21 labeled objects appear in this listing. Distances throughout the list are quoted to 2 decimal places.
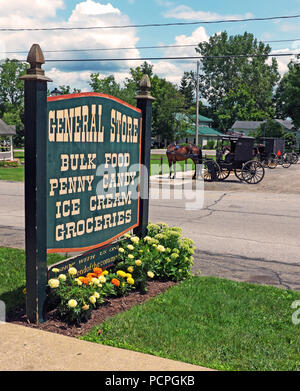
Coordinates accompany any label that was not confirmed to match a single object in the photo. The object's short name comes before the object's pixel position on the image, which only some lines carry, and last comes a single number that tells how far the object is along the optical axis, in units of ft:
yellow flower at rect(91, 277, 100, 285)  17.34
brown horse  73.87
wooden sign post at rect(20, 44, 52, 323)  15.25
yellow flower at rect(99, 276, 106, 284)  17.67
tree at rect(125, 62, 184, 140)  210.59
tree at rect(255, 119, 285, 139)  173.99
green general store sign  16.71
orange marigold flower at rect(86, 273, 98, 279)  17.92
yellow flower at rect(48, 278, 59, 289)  16.16
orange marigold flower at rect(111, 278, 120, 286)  18.26
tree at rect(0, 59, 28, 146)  174.09
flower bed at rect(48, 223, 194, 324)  16.33
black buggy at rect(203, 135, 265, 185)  68.74
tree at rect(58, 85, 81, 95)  199.72
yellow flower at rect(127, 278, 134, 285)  19.00
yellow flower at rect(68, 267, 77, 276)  17.20
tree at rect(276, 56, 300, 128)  168.94
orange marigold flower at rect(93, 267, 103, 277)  18.66
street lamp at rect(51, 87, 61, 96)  31.89
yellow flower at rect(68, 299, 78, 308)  15.62
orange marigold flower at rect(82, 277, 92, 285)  17.44
